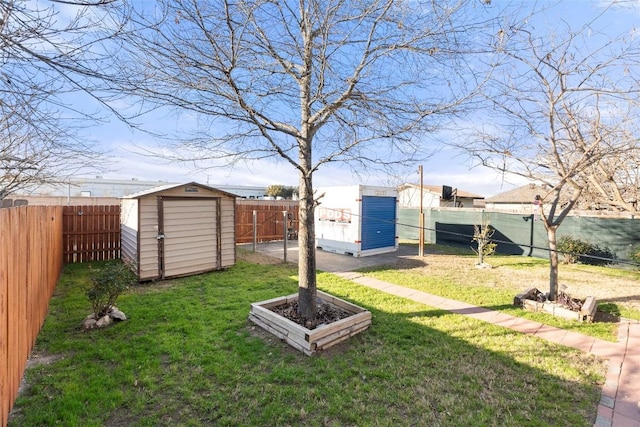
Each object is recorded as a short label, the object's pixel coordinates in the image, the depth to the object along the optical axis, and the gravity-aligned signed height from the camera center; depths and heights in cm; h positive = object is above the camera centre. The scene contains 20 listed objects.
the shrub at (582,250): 873 -95
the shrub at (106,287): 400 -101
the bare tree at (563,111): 408 +165
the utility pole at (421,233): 933 -55
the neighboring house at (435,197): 2288 +149
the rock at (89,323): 388 -144
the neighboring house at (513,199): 2345 +138
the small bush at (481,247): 816 -90
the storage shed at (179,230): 613 -40
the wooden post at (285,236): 853 -66
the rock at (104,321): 394 -144
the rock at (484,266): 801 -134
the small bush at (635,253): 772 -94
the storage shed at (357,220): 948 -19
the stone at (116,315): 413 -141
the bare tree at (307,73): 259 +141
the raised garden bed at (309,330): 334 -135
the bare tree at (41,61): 197 +103
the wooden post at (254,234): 999 -71
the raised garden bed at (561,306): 433 -135
